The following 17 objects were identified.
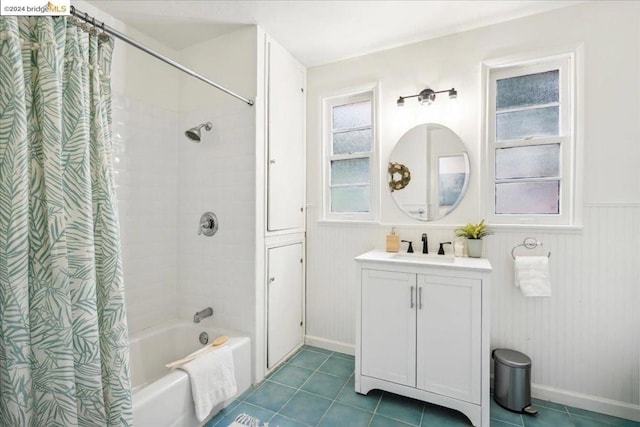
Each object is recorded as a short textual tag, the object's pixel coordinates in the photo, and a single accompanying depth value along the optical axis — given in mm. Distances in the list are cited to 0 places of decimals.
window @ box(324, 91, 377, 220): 2508
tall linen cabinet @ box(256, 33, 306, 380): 2184
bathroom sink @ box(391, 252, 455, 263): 1967
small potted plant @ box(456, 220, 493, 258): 1991
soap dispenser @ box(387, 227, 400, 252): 2254
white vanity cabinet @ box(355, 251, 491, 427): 1668
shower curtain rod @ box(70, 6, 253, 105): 1141
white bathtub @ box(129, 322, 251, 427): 1410
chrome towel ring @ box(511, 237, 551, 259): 1949
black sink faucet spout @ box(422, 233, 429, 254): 2181
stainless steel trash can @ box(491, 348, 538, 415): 1781
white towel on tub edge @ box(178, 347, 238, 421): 1581
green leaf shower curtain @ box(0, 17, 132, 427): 964
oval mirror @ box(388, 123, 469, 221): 2172
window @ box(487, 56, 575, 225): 1935
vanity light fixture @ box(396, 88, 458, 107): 2182
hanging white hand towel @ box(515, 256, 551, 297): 1826
